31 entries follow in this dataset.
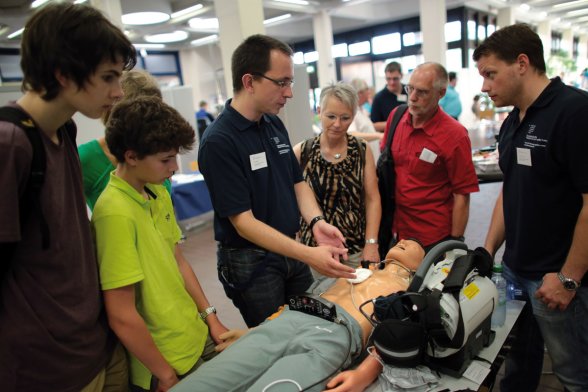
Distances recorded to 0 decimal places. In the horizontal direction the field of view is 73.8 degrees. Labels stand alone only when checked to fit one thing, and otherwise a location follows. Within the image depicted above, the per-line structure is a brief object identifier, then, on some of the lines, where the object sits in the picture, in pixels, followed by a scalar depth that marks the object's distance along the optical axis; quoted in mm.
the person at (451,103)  5945
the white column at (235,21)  4637
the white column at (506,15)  14133
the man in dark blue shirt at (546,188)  1438
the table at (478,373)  1212
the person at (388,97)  4238
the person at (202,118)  8491
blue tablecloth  5059
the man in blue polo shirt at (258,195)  1547
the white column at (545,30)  17745
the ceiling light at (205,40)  13409
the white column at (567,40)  21891
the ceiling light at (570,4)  13531
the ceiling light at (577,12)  16050
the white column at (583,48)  24803
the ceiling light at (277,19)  11125
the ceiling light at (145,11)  7285
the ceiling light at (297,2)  9278
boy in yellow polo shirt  1127
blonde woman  2100
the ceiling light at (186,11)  9198
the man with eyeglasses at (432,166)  2064
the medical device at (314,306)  1379
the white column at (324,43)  10820
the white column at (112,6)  5977
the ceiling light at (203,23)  10345
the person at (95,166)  1457
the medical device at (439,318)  1170
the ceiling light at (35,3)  7117
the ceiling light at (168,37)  11820
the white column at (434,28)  9422
